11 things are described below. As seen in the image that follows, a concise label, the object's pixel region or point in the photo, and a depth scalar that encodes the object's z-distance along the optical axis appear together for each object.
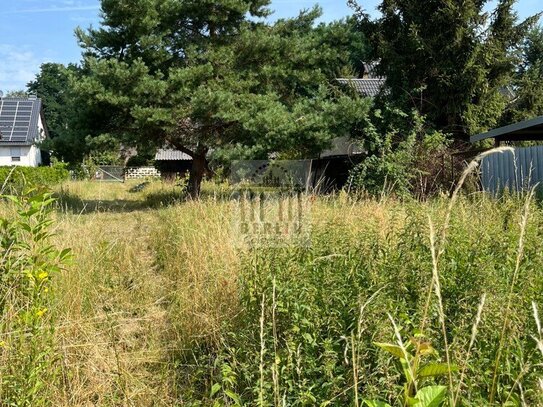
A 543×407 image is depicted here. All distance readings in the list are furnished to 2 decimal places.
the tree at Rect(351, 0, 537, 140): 12.94
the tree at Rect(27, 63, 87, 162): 10.90
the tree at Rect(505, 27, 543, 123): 14.28
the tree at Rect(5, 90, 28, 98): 81.62
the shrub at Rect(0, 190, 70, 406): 2.30
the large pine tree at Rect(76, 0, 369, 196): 10.38
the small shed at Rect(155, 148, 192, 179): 34.19
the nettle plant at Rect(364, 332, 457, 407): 1.19
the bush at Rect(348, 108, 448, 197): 10.62
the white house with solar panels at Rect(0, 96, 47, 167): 39.34
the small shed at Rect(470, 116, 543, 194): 8.24
